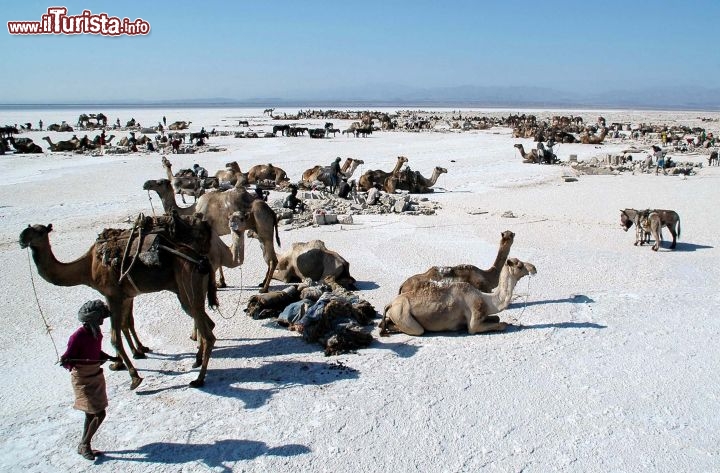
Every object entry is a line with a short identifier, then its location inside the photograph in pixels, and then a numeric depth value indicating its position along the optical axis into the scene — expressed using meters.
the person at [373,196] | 19.39
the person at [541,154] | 29.80
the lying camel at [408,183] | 21.81
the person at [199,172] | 21.92
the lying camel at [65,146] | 35.94
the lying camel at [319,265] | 10.47
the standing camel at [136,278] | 6.98
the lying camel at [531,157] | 30.03
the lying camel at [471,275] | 8.83
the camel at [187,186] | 18.86
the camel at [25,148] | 35.38
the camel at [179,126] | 55.85
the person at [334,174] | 20.98
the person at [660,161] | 26.28
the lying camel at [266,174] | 23.56
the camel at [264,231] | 10.63
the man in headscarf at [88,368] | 5.61
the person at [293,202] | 17.48
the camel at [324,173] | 21.41
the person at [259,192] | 17.00
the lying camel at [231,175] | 21.66
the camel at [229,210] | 10.92
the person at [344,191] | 20.53
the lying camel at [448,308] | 8.30
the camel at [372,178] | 22.19
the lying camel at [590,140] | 41.22
